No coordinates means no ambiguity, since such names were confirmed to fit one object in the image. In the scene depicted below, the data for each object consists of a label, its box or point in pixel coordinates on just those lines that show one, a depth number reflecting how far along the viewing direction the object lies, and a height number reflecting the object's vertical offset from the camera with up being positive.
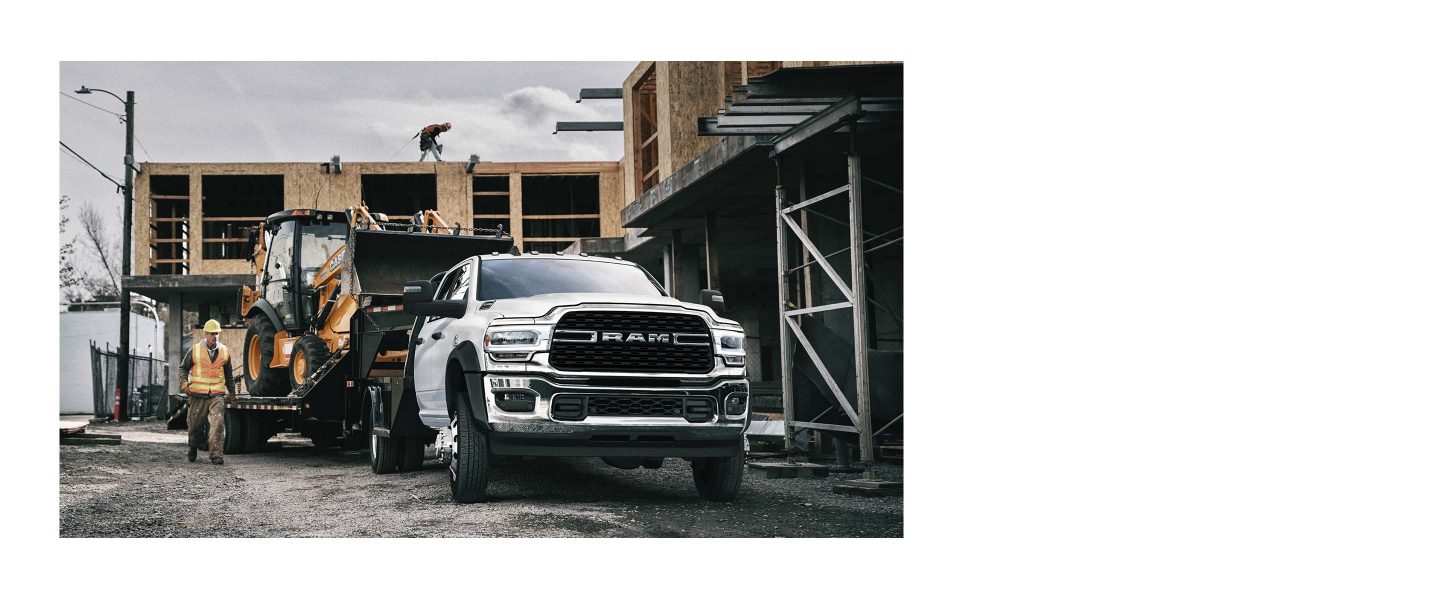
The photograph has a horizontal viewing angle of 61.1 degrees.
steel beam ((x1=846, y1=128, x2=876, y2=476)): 10.89 -0.03
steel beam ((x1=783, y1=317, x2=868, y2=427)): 11.20 -0.60
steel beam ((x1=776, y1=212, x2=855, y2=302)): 11.10 +0.41
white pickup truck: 8.30 -0.51
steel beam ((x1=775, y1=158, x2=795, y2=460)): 12.21 -0.45
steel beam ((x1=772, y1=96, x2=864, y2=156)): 10.63 +1.70
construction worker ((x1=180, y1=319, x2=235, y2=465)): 12.80 -0.77
